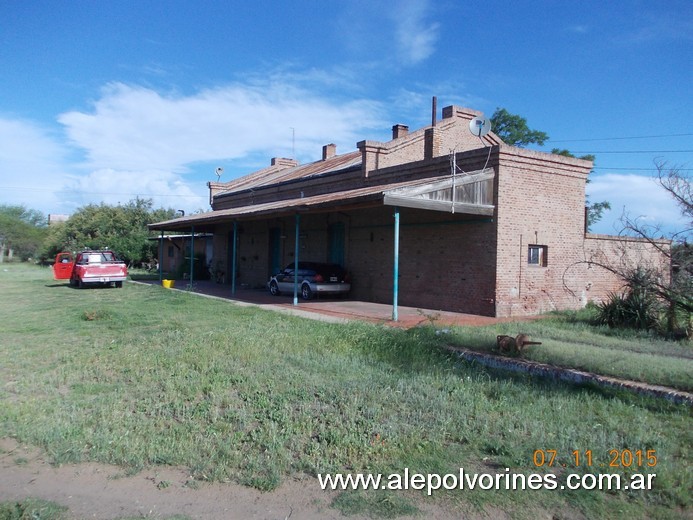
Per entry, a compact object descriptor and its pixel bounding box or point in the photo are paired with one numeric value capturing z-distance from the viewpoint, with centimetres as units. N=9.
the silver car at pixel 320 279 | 1919
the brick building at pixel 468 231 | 1458
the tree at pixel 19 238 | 5931
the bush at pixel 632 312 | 1223
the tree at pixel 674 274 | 751
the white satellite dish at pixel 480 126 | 1695
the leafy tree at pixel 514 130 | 4078
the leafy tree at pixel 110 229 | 4381
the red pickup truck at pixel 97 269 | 2373
